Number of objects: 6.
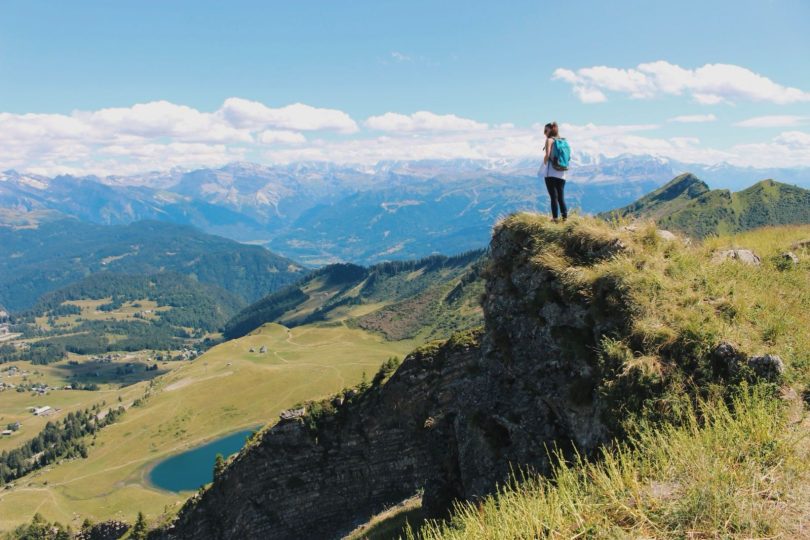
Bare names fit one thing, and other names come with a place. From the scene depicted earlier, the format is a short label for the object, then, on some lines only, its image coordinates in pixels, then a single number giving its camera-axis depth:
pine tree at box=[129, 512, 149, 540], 38.75
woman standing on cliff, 18.02
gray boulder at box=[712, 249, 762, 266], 15.61
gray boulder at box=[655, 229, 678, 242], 15.08
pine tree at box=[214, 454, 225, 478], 37.02
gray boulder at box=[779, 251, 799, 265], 15.81
